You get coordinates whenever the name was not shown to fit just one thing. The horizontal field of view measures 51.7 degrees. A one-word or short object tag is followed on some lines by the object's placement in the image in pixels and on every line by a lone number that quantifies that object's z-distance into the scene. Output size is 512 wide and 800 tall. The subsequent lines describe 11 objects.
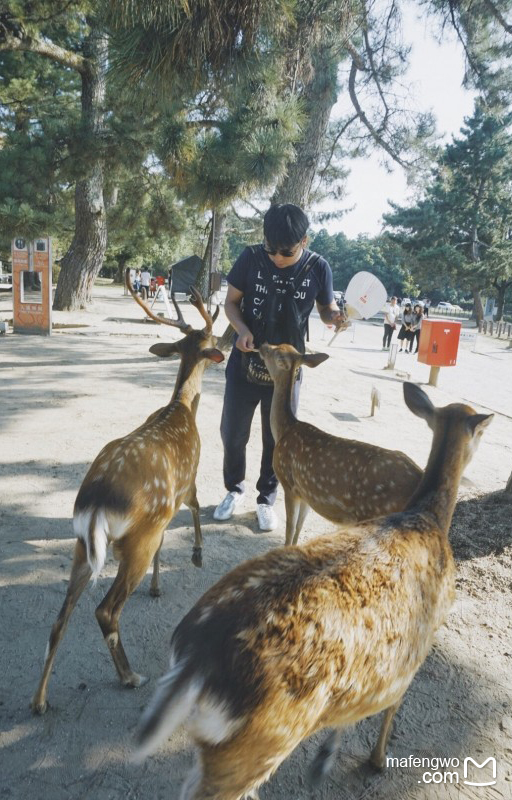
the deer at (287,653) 1.10
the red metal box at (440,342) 8.87
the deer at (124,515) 1.92
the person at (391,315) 14.31
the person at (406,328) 15.09
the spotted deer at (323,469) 2.45
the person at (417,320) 15.17
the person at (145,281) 23.06
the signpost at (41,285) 9.70
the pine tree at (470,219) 30.06
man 3.06
